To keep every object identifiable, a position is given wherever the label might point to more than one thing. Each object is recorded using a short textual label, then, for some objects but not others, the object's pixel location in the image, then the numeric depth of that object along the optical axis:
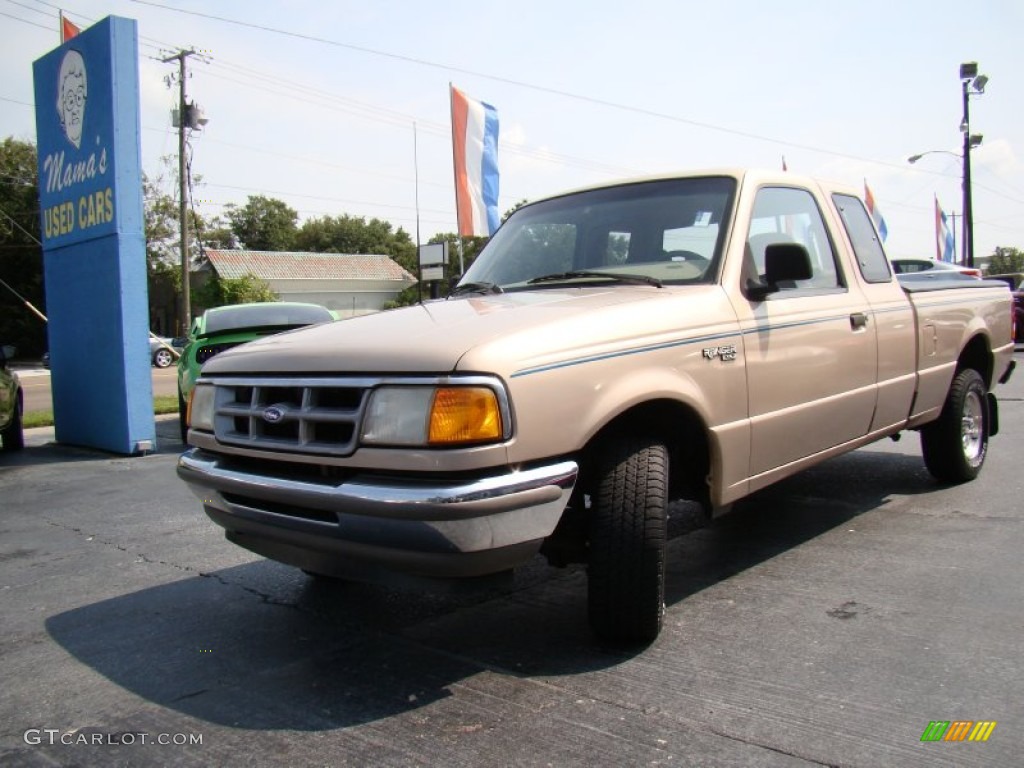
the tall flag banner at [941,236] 25.72
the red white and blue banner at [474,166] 13.88
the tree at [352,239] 77.31
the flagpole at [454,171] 13.81
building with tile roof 50.16
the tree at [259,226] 76.44
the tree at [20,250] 42.25
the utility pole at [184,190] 30.27
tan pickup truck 2.61
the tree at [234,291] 44.44
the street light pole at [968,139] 24.55
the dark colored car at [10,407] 8.63
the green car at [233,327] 9.07
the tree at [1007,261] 80.00
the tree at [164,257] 45.12
